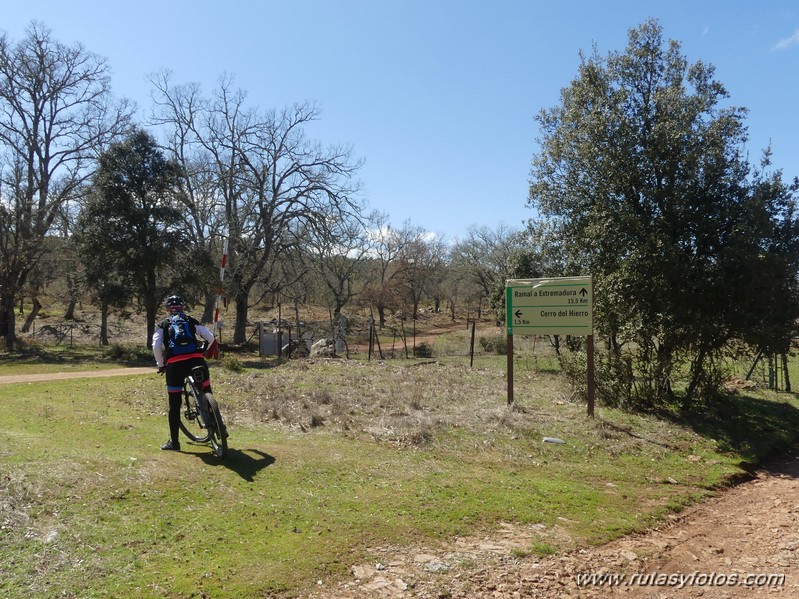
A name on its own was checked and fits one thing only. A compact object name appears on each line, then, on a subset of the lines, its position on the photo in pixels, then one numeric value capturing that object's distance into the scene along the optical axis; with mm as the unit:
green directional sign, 10625
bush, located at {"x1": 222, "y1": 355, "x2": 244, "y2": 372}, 16328
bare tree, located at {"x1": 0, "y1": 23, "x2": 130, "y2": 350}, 24578
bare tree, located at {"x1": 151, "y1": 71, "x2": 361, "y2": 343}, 30156
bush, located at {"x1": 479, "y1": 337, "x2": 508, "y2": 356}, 27422
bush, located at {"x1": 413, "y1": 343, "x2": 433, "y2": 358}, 26562
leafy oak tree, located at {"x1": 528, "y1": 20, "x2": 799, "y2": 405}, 10281
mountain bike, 6383
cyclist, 6793
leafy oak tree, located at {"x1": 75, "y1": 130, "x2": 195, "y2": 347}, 23266
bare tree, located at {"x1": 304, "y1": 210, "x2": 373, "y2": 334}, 29266
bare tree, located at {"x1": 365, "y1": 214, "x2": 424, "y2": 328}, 53878
